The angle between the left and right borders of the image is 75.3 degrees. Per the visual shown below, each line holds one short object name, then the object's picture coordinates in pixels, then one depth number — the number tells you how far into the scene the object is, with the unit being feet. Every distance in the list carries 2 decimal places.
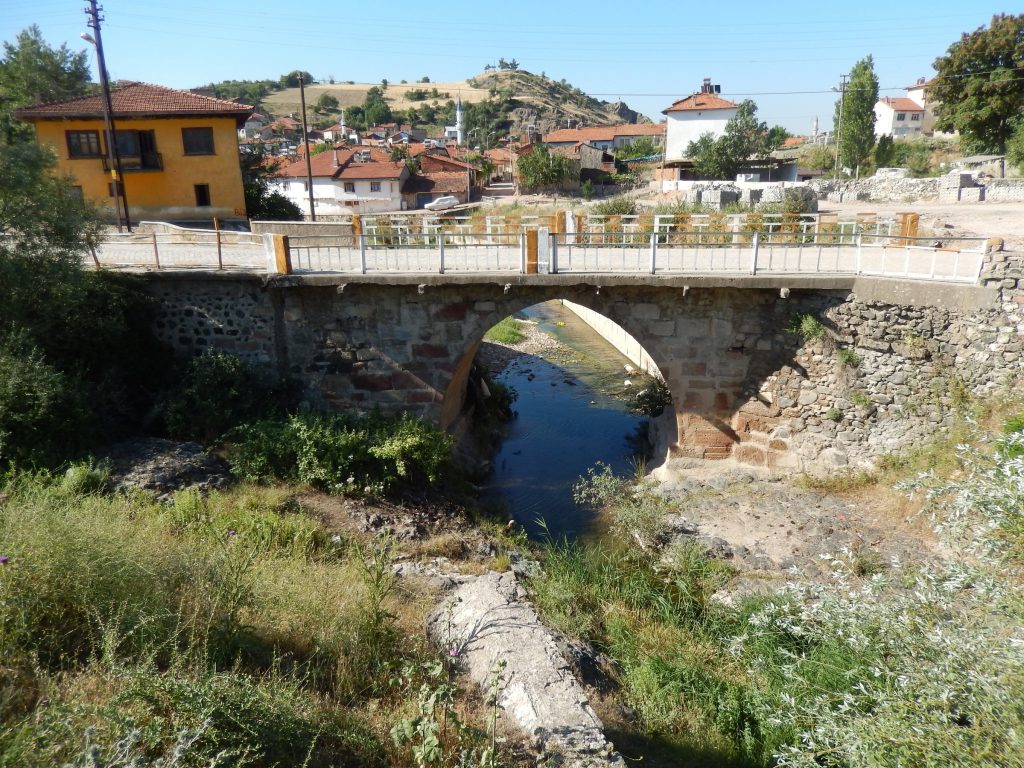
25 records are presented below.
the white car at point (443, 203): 159.53
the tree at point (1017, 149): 112.82
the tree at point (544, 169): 158.72
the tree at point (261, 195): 93.09
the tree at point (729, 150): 145.38
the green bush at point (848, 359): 41.93
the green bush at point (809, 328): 42.57
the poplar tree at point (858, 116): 157.28
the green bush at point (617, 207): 103.45
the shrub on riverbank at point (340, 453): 39.52
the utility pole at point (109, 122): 61.31
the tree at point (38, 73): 121.26
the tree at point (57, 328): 34.68
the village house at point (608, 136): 245.04
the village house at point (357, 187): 161.07
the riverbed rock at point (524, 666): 17.12
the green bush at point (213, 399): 41.75
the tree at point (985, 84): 126.93
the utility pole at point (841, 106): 157.66
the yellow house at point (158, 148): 79.92
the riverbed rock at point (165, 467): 34.42
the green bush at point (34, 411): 33.58
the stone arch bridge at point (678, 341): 41.24
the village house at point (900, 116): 260.42
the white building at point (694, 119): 166.20
